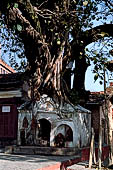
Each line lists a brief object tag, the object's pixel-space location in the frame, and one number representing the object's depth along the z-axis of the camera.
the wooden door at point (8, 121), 14.15
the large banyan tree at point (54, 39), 9.36
